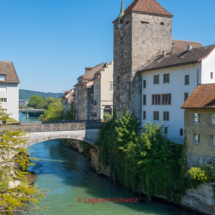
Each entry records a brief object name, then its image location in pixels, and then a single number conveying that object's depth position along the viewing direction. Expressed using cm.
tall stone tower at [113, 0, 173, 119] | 3184
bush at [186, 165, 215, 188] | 2056
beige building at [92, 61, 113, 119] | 4647
